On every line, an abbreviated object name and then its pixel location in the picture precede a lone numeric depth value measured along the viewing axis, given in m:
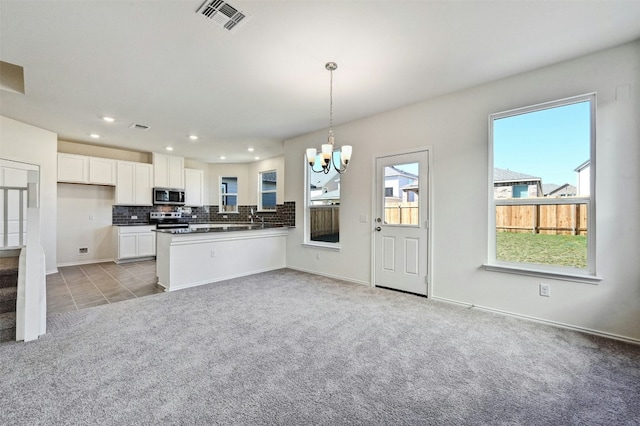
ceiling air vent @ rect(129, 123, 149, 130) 4.66
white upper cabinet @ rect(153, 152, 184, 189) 6.64
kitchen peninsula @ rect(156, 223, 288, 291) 4.06
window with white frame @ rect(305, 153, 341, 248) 4.98
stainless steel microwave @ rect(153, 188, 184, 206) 6.66
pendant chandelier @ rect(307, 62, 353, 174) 2.79
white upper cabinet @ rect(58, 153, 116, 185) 5.41
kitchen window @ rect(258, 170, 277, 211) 7.66
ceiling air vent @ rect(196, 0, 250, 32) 1.96
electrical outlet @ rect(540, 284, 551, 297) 2.81
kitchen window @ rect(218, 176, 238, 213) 8.07
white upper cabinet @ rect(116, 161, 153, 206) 6.11
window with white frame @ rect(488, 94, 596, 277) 2.69
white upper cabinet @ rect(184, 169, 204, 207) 7.28
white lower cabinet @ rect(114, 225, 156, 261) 5.98
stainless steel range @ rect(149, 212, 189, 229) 6.60
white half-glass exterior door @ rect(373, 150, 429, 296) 3.72
